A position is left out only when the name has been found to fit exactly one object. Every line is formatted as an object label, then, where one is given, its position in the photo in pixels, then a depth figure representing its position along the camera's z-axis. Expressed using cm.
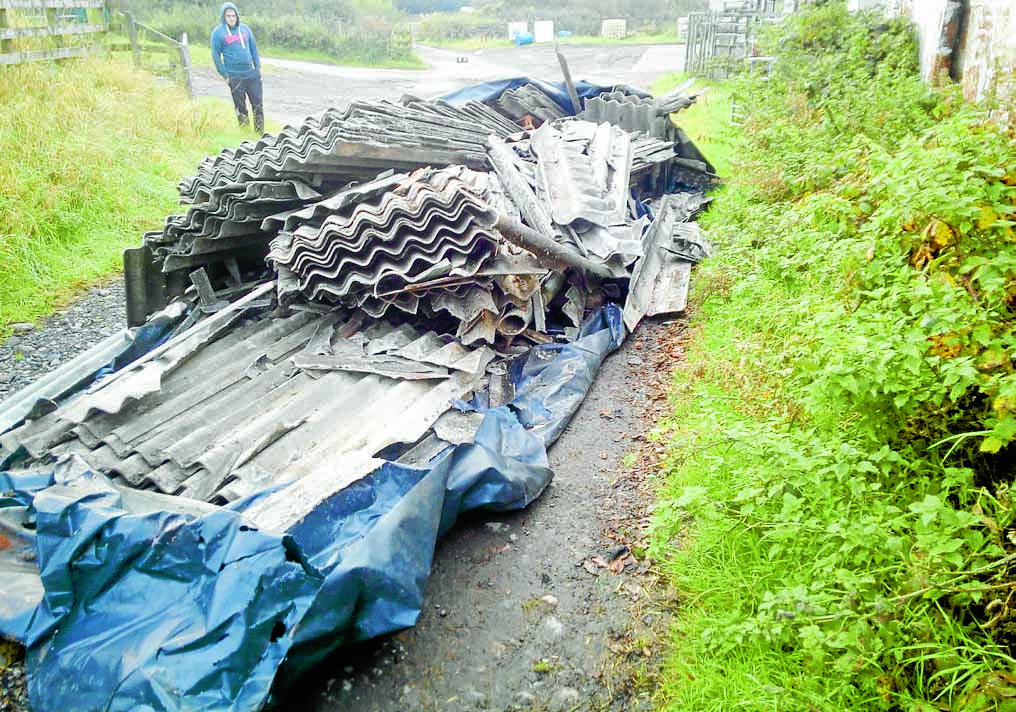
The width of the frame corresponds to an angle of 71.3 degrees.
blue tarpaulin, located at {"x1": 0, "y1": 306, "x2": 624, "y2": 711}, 253
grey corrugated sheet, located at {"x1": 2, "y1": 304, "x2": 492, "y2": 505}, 353
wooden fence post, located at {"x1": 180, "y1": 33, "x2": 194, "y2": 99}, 1348
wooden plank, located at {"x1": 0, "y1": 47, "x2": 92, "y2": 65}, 940
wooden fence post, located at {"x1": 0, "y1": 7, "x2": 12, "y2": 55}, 950
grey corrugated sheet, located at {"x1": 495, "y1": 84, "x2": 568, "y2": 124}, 953
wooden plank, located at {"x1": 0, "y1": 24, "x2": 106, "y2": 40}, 959
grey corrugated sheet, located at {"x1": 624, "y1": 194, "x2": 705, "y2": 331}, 603
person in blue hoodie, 1113
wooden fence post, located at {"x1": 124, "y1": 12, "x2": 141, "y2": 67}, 1327
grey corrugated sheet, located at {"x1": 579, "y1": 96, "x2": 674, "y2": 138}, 934
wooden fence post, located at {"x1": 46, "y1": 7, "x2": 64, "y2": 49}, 1068
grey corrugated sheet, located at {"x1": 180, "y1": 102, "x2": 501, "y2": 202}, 542
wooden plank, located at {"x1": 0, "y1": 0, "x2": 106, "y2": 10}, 1005
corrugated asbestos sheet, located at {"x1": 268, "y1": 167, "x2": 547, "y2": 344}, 474
